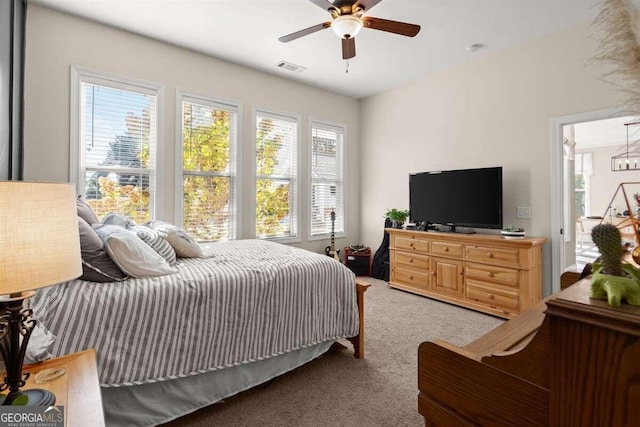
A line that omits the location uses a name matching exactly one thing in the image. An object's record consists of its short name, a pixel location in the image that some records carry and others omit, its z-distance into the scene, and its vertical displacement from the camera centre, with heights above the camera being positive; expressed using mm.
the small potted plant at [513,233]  3396 -157
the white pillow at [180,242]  2445 -187
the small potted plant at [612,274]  513 -99
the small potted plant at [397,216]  4586 +31
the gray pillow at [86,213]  2146 +32
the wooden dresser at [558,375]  490 -292
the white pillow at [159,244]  2227 -185
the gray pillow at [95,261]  1713 -238
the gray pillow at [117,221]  2531 -27
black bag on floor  4902 -652
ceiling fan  2373 +1555
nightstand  919 -563
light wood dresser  3262 -582
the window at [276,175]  4426 +615
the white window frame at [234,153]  3678 +749
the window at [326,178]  5059 +658
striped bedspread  1511 -539
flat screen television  3643 +260
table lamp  824 -97
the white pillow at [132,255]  1770 -213
